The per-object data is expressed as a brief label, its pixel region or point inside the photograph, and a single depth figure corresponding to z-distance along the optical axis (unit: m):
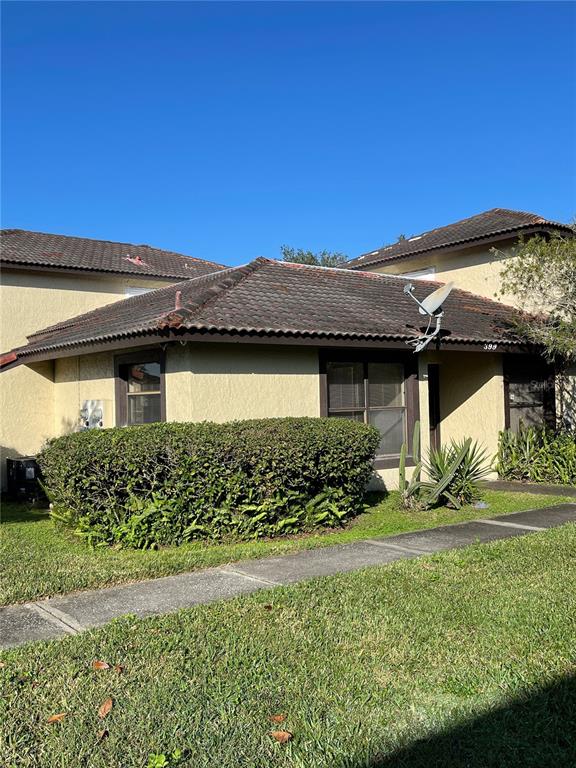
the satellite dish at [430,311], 11.65
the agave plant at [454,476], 10.34
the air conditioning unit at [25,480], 12.44
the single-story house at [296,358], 10.03
